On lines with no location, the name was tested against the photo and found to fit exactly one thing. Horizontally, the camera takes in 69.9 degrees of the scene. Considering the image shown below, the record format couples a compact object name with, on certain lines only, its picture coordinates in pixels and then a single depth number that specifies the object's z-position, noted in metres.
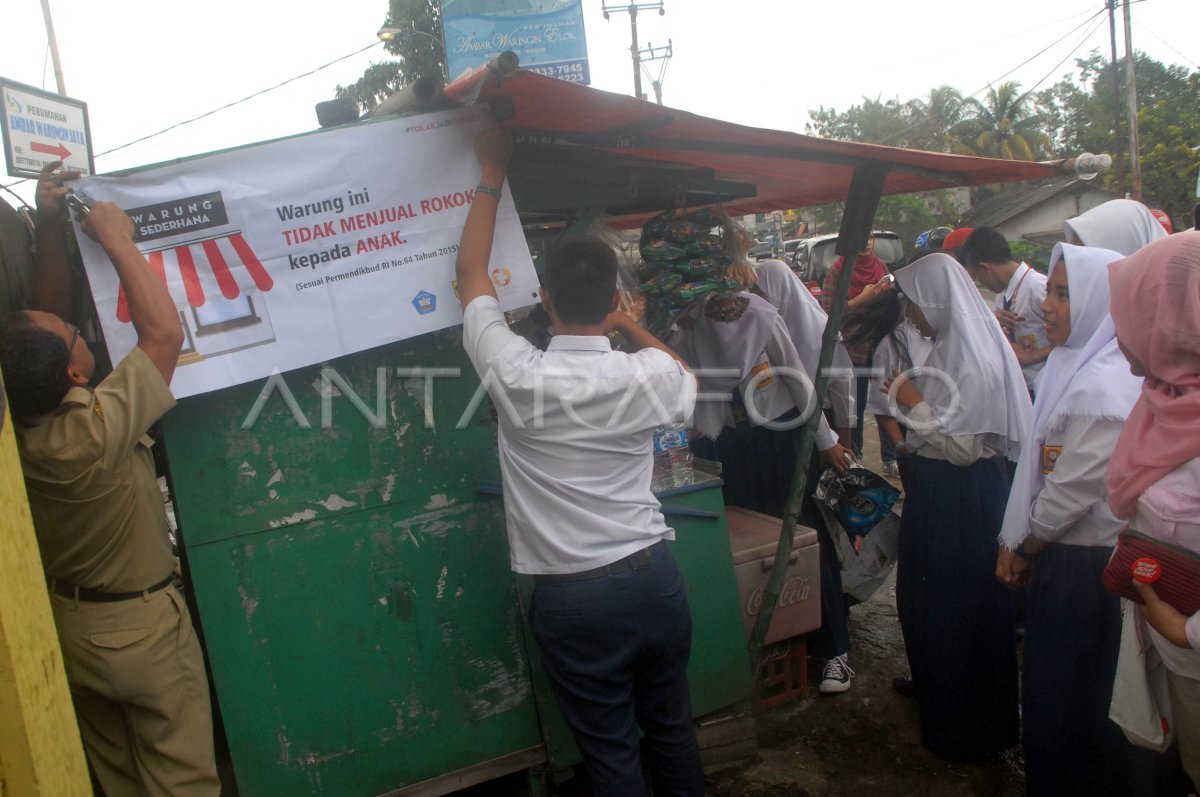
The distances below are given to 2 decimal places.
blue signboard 7.37
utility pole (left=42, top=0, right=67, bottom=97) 10.68
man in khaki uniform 2.09
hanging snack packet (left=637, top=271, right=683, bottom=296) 3.54
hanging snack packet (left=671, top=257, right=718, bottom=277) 3.56
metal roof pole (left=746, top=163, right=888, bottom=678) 3.45
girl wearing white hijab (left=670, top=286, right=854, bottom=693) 3.95
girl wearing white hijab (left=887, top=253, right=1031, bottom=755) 3.39
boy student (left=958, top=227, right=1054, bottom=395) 5.20
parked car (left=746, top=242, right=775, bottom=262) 30.16
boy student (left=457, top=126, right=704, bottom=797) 2.34
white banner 2.45
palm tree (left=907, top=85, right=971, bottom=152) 40.47
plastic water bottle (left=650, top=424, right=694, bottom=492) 3.33
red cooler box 3.60
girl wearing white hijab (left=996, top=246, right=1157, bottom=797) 2.58
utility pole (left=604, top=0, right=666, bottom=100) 22.70
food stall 2.65
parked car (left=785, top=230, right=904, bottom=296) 10.95
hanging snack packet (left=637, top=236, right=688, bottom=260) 3.53
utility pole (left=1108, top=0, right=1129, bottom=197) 21.55
